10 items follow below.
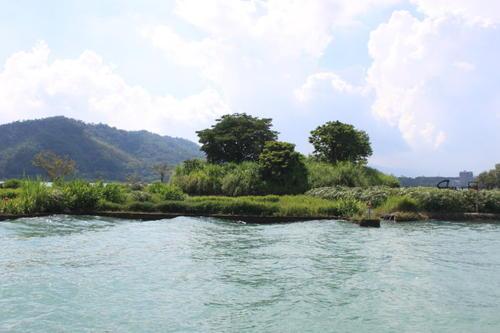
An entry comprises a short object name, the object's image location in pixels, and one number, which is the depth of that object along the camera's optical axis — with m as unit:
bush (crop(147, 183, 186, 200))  25.28
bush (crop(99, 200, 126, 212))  22.06
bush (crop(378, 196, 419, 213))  22.88
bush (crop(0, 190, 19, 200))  23.02
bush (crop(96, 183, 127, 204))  23.50
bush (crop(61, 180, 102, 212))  21.64
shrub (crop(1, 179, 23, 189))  29.06
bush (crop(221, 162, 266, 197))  30.23
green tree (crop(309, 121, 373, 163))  37.78
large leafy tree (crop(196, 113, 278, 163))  40.31
